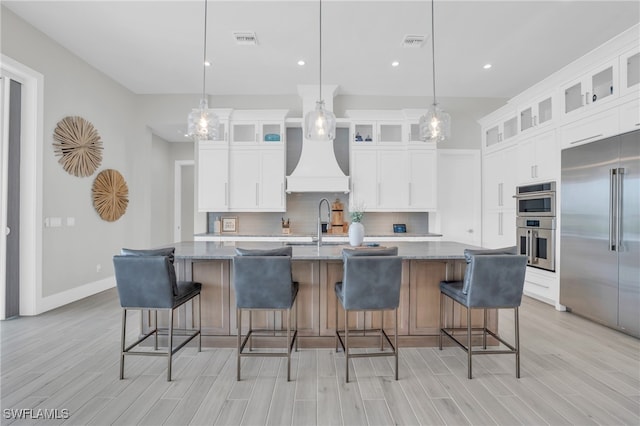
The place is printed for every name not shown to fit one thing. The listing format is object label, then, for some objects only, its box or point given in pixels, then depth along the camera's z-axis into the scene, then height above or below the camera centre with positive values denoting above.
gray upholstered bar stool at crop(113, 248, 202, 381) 2.22 -0.51
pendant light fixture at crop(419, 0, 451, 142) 2.88 +0.83
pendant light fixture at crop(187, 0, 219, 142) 3.00 +0.86
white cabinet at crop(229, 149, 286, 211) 5.17 +0.57
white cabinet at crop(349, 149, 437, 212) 5.18 +0.56
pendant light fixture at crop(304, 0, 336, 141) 2.80 +0.80
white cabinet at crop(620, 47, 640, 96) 3.05 +1.43
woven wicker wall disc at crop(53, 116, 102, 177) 3.98 +0.87
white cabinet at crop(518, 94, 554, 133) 4.12 +1.39
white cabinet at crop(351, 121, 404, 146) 5.21 +1.37
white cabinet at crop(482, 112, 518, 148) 4.87 +1.39
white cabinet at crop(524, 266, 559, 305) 3.98 -0.95
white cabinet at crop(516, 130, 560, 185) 3.98 +0.75
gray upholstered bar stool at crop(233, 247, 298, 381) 2.24 -0.51
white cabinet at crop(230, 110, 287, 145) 5.17 +1.48
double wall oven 3.97 -0.12
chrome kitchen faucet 2.91 -0.20
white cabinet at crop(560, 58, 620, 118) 3.26 +1.42
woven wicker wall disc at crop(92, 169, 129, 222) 4.62 +0.25
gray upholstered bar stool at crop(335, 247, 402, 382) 2.22 -0.49
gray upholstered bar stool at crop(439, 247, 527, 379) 2.27 -0.51
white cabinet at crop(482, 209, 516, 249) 4.78 -0.23
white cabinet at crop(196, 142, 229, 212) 5.14 +0.53
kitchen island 2.77 -0.79
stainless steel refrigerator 3.03 -0.18
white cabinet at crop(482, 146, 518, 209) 4.79 +0.58
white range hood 5.05 +0.69
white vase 2.89 -0.21
